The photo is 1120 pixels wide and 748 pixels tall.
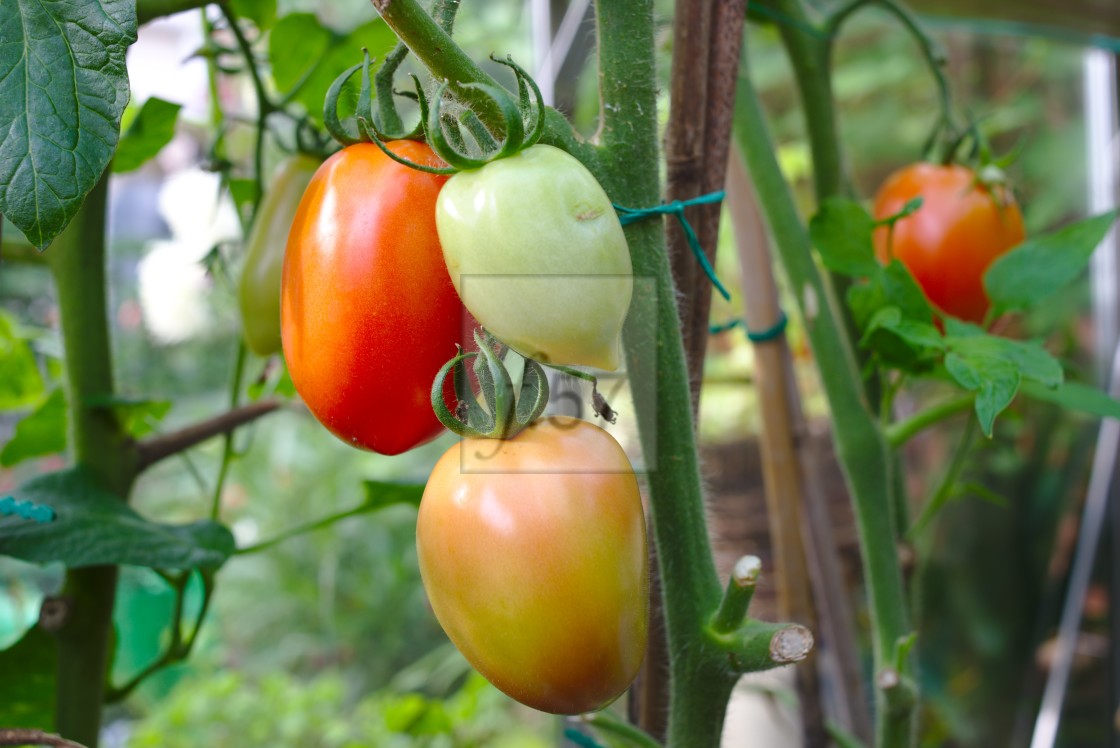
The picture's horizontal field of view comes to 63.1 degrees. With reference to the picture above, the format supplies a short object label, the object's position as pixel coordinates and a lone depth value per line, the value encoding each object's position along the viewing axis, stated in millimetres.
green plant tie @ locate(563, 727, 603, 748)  465
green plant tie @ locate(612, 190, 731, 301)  329
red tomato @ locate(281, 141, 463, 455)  314
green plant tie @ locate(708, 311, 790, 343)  700
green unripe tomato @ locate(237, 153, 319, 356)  425
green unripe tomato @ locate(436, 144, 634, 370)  251
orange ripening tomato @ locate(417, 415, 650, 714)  286
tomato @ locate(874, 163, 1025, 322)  591
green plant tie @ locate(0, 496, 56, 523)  399
